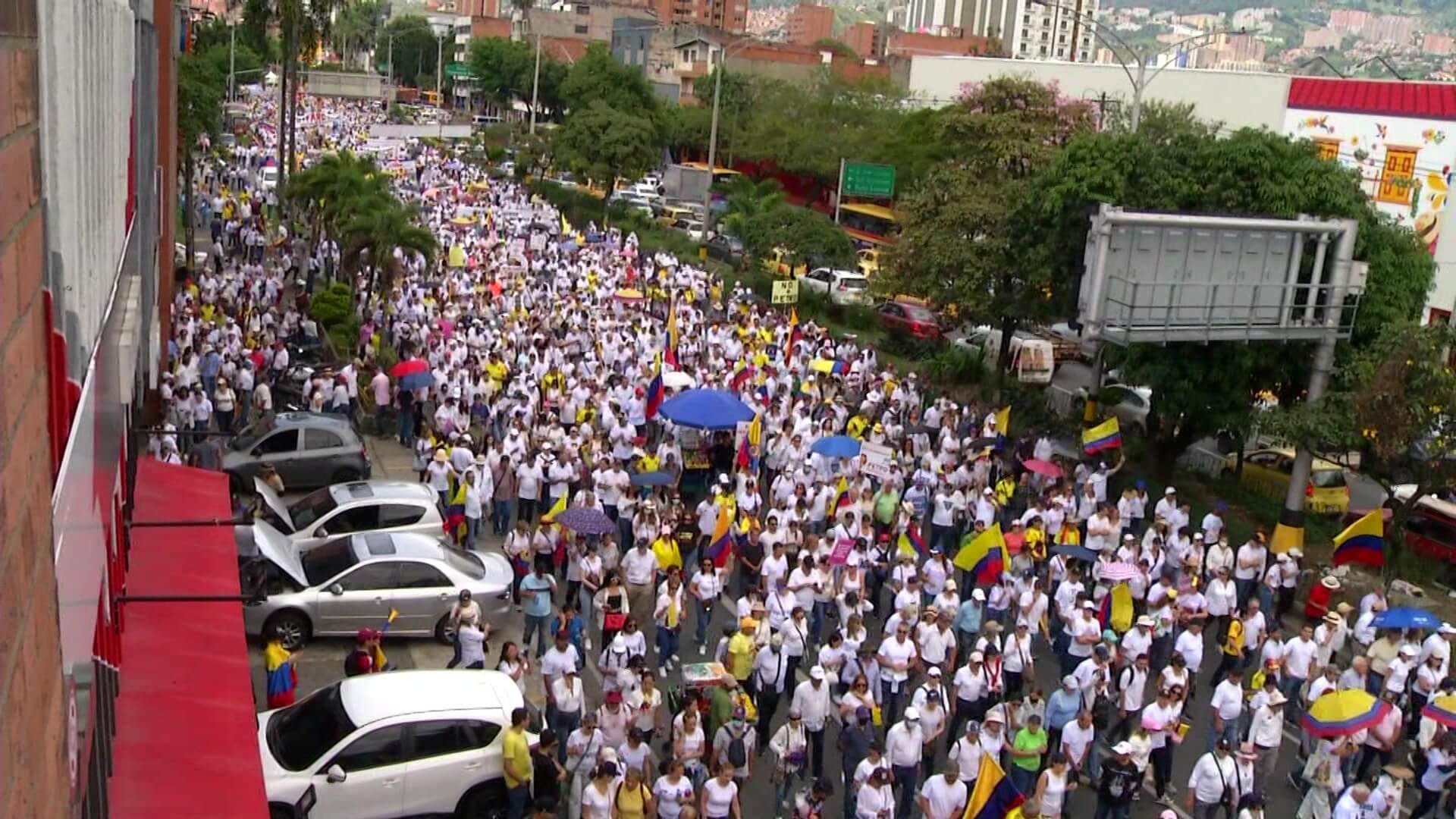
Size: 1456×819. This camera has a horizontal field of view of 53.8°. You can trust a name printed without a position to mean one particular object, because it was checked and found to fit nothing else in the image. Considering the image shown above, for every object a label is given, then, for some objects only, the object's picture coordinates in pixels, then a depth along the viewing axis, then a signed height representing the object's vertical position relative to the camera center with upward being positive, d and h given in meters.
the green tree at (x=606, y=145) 56.19 -2.59
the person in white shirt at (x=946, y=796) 10.50 -4.92
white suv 10.42 -4.99
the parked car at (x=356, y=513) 15.77 -4.95
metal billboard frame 20.06 -2.06
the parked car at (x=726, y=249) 46.03 -5.12
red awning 8.50 -4.26
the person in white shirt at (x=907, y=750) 11.34 -4.99
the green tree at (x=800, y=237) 40.00 -3.95
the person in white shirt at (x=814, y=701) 11.82 -4.87
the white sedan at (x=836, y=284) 39.38 -5.12
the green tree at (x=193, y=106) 36.69 -1.68
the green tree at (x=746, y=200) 47.03 -3.95
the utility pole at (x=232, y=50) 79.38 -0.25
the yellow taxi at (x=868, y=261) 44.12 -4.99
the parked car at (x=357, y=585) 14.02 -5.12
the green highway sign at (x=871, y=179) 53.50 -2.88
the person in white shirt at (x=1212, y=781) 11.20 -4.96
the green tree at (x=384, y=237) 29.88 -3.64
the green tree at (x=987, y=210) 27.41 -2.01
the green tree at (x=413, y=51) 147.75 +1.07
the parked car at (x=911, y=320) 35.34 -5.27
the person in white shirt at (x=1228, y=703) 12.41 -4.82
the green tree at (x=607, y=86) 70.38 -0.39
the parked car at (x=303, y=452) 18.92 -5.17
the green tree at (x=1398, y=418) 18.22 -3.51
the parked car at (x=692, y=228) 50.72 -5.16
